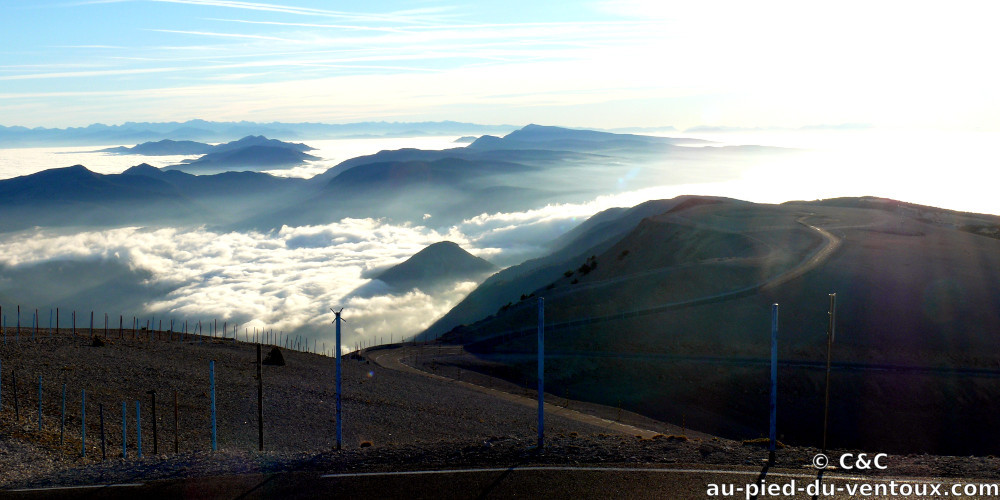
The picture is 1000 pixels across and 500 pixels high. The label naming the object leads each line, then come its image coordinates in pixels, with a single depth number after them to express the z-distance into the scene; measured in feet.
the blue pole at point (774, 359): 50.93
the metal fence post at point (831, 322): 51.01
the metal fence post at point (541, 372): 53.47
